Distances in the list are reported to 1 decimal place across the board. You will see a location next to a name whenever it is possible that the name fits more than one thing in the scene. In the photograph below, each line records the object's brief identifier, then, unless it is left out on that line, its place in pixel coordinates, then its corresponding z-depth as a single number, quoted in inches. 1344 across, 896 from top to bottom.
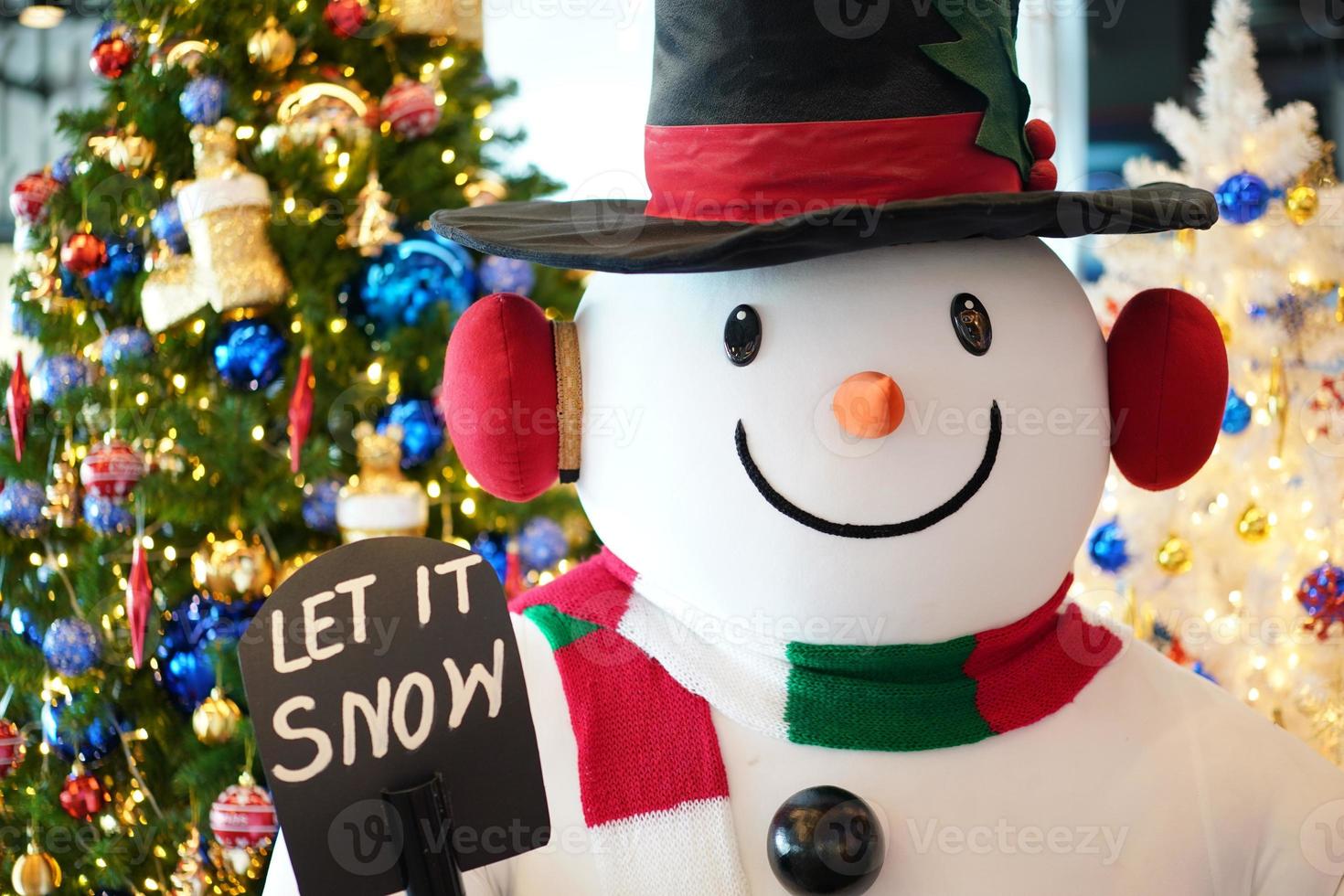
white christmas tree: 96.9
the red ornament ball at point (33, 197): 86.1
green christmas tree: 80.7
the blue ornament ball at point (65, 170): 87.2
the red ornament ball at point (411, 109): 83.7
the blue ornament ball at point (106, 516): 81.5
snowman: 48.1
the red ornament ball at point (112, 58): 83.9
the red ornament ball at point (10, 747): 85.4
